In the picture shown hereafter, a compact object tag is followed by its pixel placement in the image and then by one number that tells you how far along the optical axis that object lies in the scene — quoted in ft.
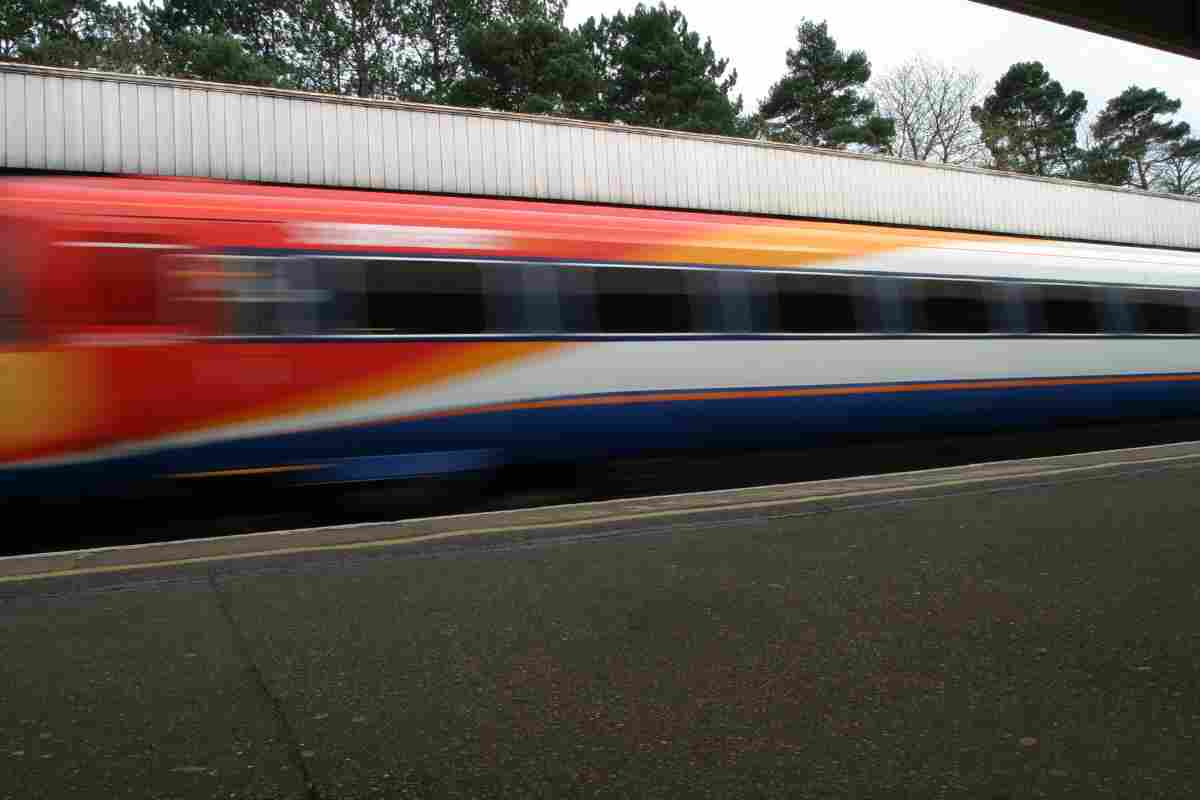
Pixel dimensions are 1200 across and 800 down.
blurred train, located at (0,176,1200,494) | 23.82
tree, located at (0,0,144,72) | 114.62
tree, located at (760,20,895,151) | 158.61
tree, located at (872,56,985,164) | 168.45
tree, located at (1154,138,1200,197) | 188.34
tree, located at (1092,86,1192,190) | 189.88
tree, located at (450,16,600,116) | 120.78
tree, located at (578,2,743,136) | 129.08
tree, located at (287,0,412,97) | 132.46
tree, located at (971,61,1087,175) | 181.27
